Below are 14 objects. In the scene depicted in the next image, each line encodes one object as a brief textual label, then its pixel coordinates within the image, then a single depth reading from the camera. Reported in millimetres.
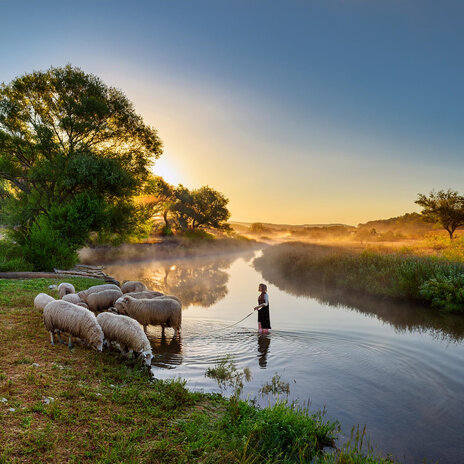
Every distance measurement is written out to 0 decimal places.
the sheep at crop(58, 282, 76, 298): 13977
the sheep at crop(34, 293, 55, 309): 12097
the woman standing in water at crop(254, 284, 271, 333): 13117
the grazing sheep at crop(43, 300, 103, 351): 9141
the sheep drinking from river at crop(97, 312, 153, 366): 8961
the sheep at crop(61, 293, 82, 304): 12455
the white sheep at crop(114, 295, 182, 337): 12078
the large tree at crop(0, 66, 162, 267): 28531
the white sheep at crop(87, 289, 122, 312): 13422
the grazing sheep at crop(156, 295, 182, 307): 12916
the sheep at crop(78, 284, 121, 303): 13897
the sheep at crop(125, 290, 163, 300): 13828
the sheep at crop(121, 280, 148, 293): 16828
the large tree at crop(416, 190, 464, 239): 51744
